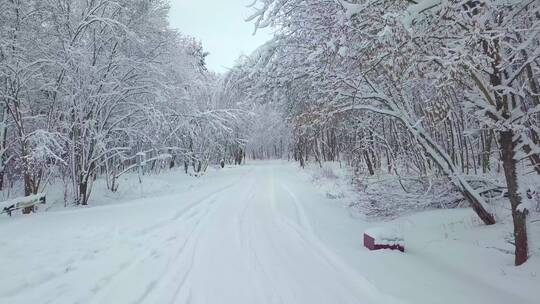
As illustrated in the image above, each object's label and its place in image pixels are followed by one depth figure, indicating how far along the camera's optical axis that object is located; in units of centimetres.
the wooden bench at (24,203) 1148
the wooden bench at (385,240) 693
